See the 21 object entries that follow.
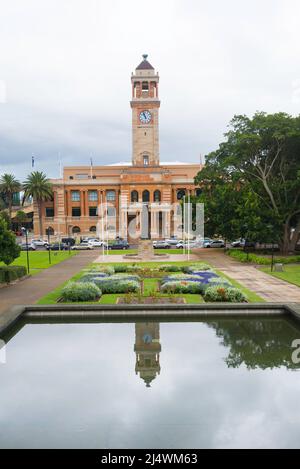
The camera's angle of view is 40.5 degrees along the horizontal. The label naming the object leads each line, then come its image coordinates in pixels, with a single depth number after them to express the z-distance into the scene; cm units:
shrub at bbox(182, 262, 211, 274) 3162
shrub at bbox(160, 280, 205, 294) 2289
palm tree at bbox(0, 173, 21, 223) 7662
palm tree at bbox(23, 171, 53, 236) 7388
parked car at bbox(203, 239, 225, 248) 6025
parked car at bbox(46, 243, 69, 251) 5788
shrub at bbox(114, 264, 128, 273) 3341
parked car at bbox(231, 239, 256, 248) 5977
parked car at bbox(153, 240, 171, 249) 5981
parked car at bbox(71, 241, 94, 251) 5925
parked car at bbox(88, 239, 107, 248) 6172
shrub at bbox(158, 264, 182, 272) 3309
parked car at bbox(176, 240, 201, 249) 5977
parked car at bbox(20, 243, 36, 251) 5876
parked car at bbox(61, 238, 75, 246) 6676
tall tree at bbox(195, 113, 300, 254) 4169
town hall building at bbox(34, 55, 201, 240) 7725
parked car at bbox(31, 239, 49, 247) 6412
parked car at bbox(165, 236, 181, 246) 6369
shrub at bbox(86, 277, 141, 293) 2316
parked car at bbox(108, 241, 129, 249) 5831
